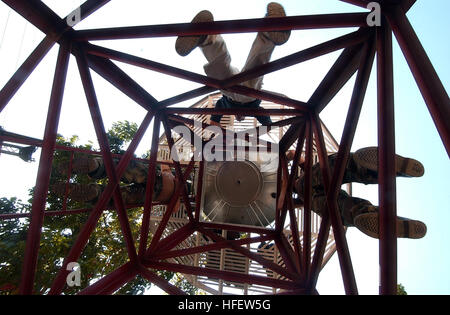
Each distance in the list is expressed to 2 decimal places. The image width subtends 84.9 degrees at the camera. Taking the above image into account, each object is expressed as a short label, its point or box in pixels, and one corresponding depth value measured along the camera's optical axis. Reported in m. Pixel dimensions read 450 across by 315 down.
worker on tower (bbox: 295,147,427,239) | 3.42
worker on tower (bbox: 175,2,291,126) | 3.66
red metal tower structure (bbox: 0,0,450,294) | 2.38
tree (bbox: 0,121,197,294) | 7.65
